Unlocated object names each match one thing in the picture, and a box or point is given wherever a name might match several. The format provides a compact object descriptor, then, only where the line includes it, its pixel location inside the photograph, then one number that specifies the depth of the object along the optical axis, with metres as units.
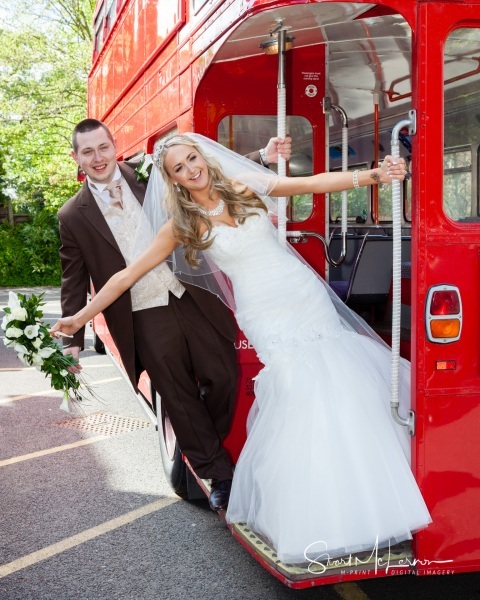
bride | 2.95
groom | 3.86
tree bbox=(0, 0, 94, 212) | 22.19
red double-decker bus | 2.85
